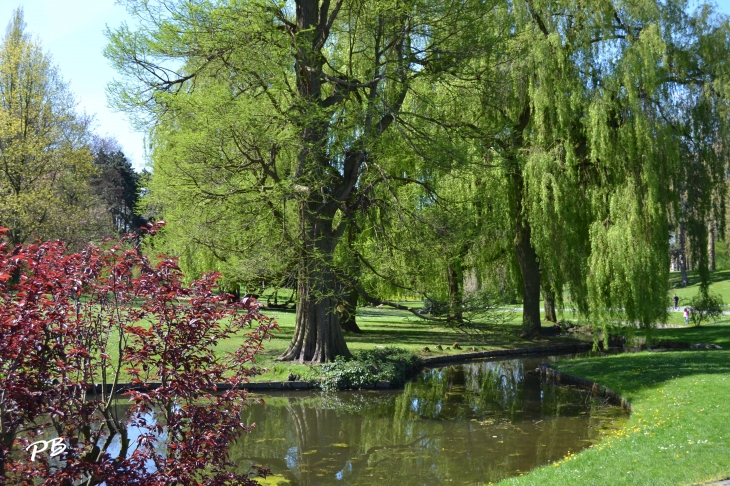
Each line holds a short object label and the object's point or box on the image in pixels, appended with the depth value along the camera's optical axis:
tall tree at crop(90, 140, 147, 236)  52.34
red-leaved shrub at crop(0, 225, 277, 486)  5.20
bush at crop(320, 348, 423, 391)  15.75
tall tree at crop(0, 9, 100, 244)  26.95
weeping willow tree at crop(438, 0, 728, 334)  19.33
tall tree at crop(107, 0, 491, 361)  14.52
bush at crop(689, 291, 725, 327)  25.16
